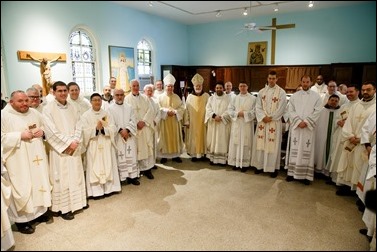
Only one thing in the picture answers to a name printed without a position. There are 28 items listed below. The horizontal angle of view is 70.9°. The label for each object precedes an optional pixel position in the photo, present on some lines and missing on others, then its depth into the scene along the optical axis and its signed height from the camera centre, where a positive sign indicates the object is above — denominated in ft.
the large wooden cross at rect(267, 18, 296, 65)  30.94 +4.64
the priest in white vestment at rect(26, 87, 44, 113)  12.34 -0.68
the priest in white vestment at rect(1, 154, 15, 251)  8.70 -4.40
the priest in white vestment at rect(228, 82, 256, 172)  17.15 -2.93
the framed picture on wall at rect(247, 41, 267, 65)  31.94 +3.73
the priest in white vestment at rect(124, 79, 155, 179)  15.76 -2.57
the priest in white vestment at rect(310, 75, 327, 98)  25.50 -0.18
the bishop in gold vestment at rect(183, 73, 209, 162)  18.98 -2.60
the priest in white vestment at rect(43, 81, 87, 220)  10.86 -2.87
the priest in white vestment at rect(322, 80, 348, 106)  18.75 -0.37
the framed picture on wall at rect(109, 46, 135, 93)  24.55 +1.81
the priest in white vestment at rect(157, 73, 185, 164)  18.63 -2.91
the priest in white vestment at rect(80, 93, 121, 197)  12.42 -2.98
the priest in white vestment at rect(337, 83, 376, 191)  12.46 -2.46
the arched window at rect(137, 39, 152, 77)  29.50 +2.82
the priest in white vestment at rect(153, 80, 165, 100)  22.07 -0.48
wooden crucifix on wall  17.98 +1.55
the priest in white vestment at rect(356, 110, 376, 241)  9.32 -3.19
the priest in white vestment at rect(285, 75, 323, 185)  14.89 -2.62
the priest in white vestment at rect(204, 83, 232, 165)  17.94 -2.75
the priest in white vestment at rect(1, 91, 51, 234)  9.66 -2.92
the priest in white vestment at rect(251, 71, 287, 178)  15.90 -2.51
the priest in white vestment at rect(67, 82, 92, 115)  13.15 -0.82
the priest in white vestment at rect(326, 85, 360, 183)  13.78 -2.66
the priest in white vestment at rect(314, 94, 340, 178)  15.66 -2.96
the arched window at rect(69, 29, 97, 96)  22.58 +1.96
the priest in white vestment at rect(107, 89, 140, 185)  14.19 -2.69
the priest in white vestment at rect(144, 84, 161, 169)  16.87 -1.85
